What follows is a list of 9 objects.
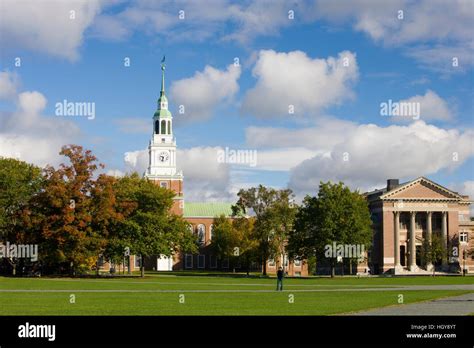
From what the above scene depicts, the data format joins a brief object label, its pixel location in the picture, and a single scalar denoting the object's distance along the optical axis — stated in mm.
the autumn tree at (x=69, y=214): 74250
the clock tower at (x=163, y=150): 134375
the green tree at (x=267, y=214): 94375
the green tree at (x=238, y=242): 101625
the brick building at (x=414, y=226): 114750
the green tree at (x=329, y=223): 87125
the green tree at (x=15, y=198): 78375
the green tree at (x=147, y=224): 81750
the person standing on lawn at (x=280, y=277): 46416
